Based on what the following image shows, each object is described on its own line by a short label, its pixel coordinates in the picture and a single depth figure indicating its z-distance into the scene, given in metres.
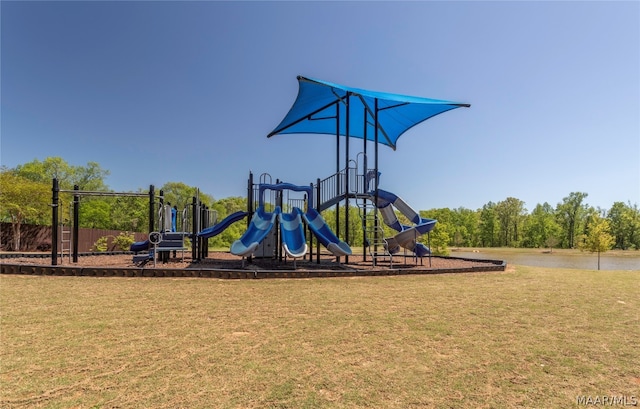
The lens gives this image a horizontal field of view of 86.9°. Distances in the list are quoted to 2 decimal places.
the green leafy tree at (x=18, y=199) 22.67
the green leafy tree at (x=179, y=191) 45.89
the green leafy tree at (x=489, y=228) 59.97
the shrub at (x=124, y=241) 20.74
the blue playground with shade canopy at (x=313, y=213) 10.50
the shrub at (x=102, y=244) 20.20
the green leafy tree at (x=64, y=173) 38.28
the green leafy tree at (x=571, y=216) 54.44
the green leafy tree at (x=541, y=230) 56.94
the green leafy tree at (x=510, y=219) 58.47
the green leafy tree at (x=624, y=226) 51.97
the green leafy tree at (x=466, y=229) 61.25
